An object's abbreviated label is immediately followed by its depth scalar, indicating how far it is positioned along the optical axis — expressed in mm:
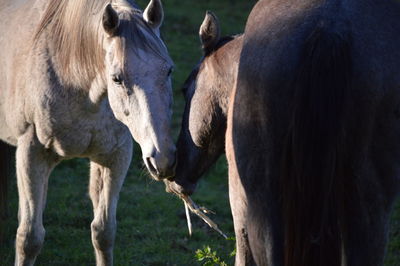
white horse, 7414
